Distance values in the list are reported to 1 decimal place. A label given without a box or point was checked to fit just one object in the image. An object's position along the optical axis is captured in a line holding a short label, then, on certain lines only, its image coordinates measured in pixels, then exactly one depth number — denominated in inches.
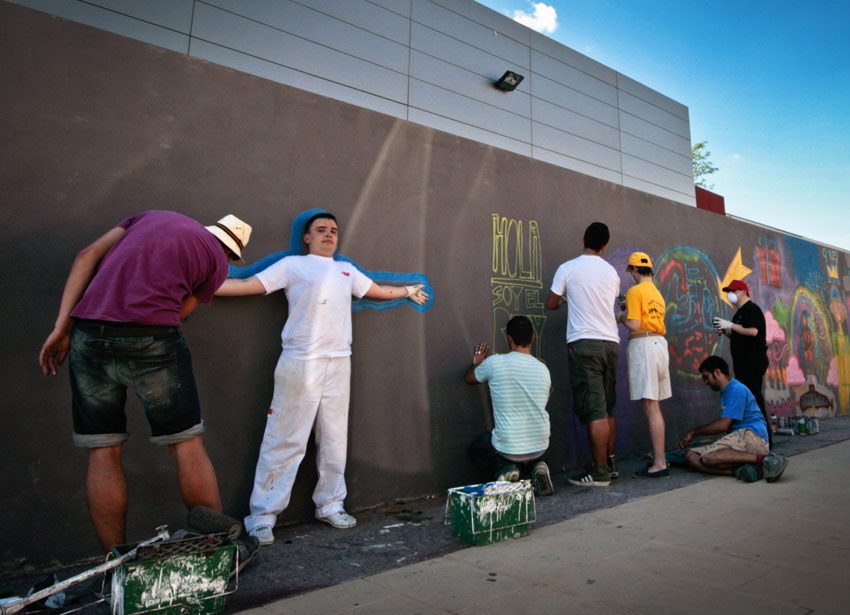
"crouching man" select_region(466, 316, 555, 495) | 136.6
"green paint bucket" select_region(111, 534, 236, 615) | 67.2
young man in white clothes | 113.3
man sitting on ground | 152.3
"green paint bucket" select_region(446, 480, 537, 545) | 100.0
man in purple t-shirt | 82.2
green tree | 1205.1
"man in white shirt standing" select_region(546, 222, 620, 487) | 156.0
